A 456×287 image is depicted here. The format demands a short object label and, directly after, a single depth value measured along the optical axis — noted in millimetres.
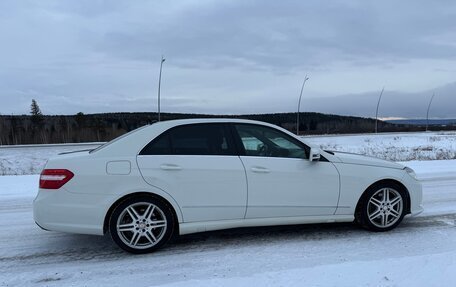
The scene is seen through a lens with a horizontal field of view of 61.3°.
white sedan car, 4246
